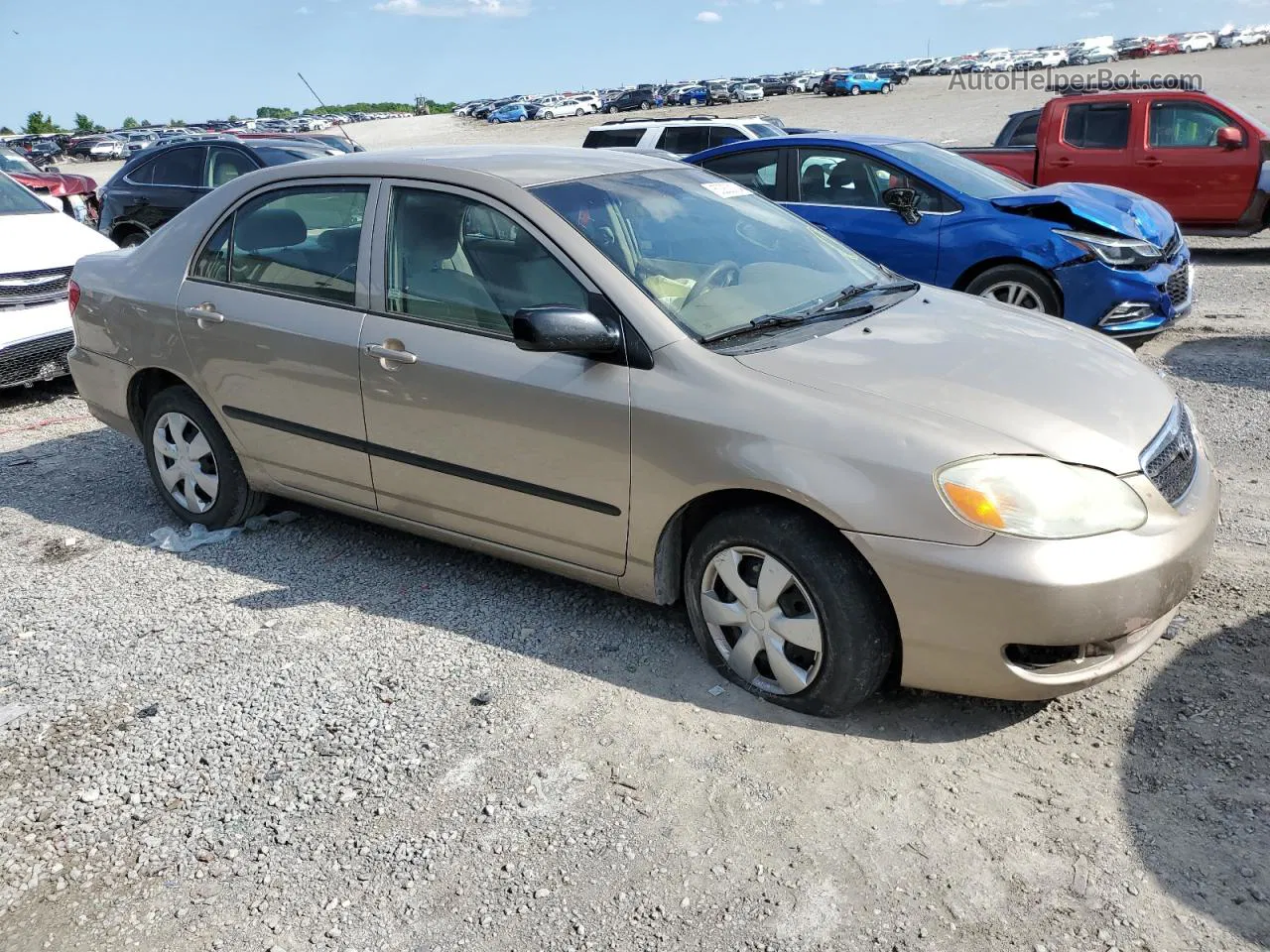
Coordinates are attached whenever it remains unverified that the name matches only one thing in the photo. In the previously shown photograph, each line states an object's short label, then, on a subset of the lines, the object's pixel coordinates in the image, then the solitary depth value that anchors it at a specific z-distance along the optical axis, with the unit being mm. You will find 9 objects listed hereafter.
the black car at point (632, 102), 61781
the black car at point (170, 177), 11547
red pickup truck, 11484
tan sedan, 3041
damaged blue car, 7188
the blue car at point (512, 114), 61781
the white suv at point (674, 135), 15469
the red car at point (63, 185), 14336
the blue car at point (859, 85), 58281
